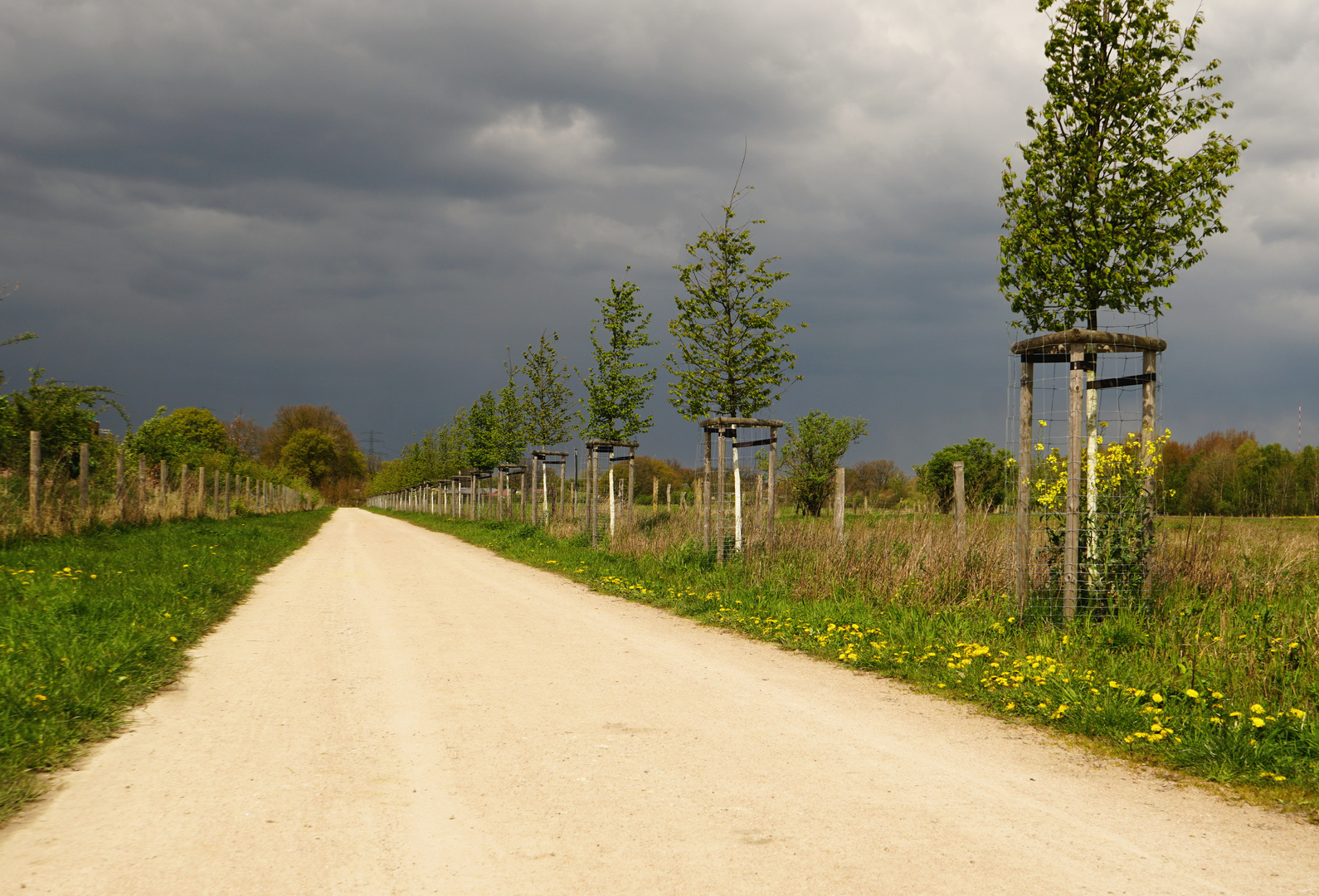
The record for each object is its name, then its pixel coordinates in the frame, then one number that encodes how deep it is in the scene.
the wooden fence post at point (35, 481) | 16.36
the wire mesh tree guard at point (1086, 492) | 8.15
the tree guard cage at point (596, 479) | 21.38
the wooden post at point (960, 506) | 11.08
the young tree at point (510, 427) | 37.97
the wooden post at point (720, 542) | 14.66
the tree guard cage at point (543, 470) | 28.77
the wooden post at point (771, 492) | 14.45
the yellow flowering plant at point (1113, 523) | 8.16
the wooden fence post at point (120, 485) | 20.94
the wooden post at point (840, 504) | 13.39
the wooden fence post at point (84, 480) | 18.24
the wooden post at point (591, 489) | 21.70
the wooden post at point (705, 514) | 15.64
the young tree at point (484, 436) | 40.00
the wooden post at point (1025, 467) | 8.23
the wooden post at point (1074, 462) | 7.98
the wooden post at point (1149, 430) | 8.26
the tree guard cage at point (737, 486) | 14.71
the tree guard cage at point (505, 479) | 34.53
